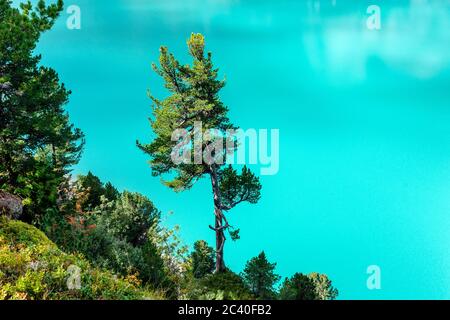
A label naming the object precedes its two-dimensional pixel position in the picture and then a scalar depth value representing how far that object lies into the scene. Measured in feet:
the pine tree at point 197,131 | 92.38
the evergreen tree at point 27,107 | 71.31
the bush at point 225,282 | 73.51
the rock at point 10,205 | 59.00
